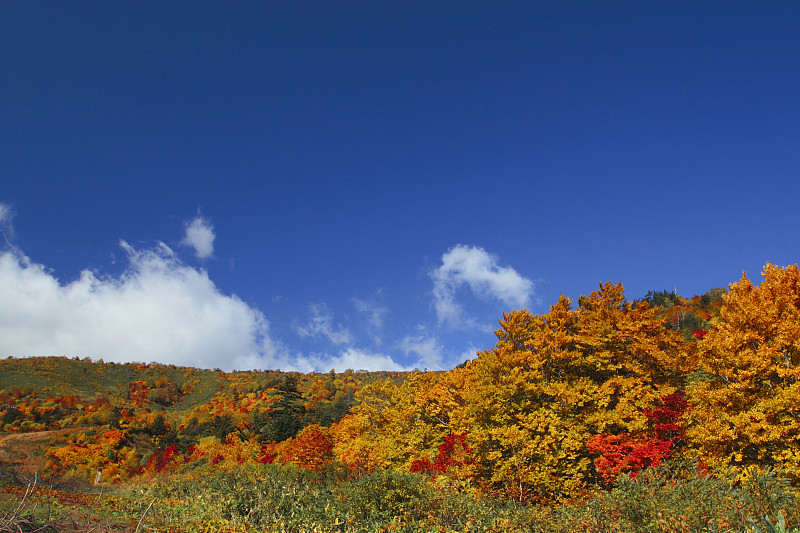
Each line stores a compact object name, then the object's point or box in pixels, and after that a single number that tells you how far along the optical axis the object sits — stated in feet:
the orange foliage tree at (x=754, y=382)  56.13
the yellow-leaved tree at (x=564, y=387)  70.95
